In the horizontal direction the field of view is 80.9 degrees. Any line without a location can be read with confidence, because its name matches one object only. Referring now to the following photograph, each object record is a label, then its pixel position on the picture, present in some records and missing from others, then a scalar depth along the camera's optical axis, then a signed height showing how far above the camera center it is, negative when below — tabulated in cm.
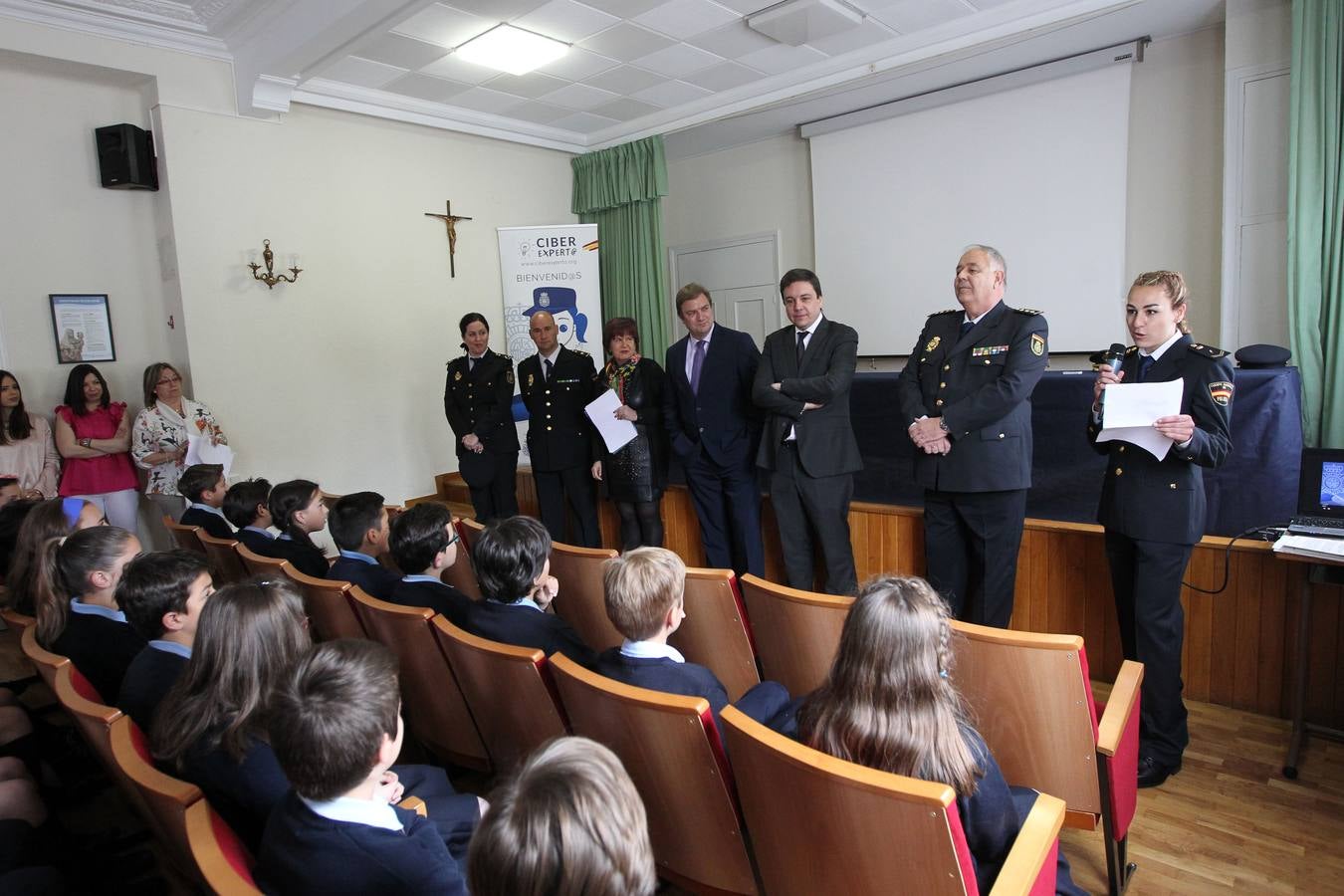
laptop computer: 231 -49
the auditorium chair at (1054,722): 156 -78
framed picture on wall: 444 +36
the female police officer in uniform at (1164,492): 219 -44
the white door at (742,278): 660 +70
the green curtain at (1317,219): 378 +54
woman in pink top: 425 -28
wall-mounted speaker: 441 +130
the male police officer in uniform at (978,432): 268 -30
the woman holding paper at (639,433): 395 -35
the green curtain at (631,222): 642 +119
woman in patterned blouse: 434 -24
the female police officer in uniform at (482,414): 448 -24
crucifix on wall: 601 +107
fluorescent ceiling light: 460 +193
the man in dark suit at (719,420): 364 -28
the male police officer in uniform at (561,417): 423 -26
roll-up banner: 631 +73
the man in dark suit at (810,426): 325 -30
